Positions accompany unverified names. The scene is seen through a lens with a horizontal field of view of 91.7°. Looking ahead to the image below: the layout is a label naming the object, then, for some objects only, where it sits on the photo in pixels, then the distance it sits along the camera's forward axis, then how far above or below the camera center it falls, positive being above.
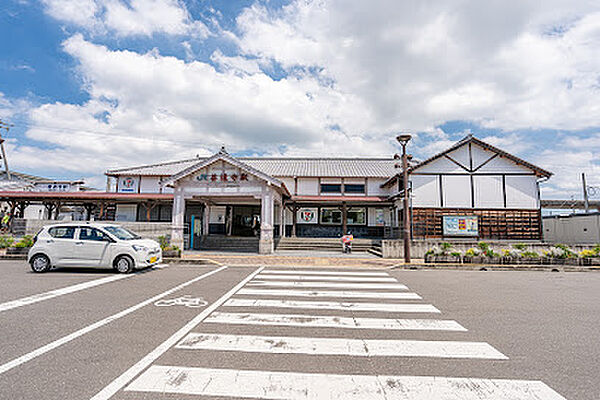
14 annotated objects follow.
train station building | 17.00 +2.03
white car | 9.30 -0.78
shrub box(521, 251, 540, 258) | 12.95 -1.11
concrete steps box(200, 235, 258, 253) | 18.86 -1.05
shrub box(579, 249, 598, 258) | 12.74 -1.07
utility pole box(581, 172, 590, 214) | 31.11 +3.97
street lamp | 13.02 +1.52
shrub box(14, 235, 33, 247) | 13.05 -0.73
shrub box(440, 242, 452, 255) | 13.41 -0.85
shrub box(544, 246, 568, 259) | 12.85 -1.07
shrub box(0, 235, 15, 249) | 13.42 -0.74
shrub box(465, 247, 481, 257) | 13.09 -1.10
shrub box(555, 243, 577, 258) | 12.79 -1.03
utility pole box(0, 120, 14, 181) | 33.89 +8.60
